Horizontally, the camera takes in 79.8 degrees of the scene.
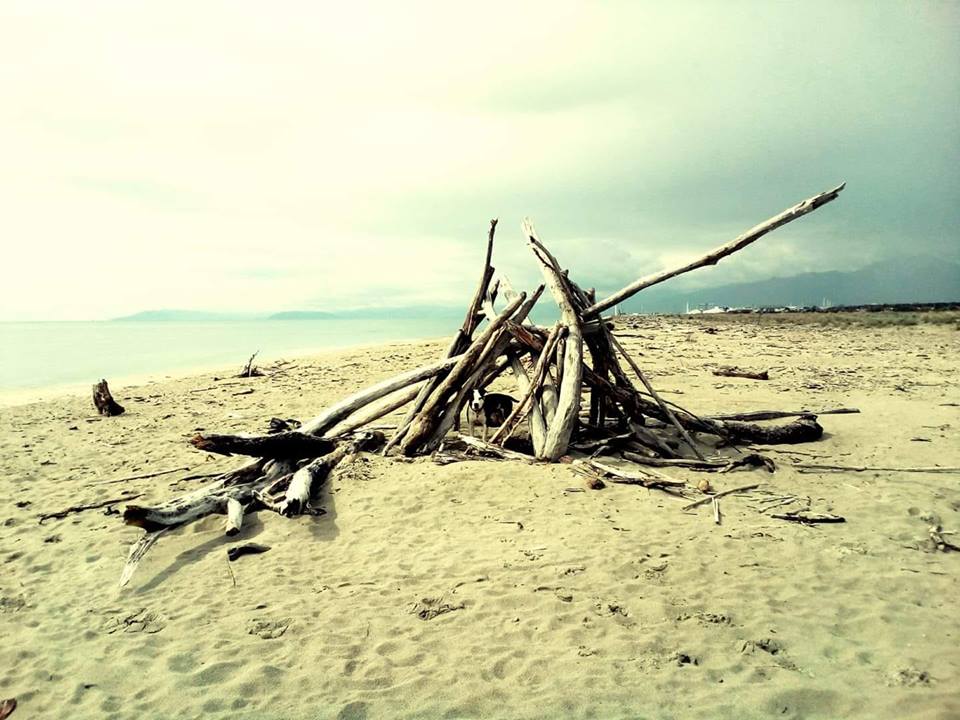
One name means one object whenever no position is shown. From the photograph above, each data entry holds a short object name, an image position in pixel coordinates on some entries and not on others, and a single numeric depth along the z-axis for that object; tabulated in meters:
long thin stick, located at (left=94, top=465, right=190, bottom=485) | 7.77
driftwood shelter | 6.54
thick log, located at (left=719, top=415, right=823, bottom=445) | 8.13
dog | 8.48
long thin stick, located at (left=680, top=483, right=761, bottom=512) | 5.79
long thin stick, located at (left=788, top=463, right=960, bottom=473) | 6.62
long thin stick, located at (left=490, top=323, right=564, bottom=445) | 7.23
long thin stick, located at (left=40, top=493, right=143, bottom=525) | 6.58
